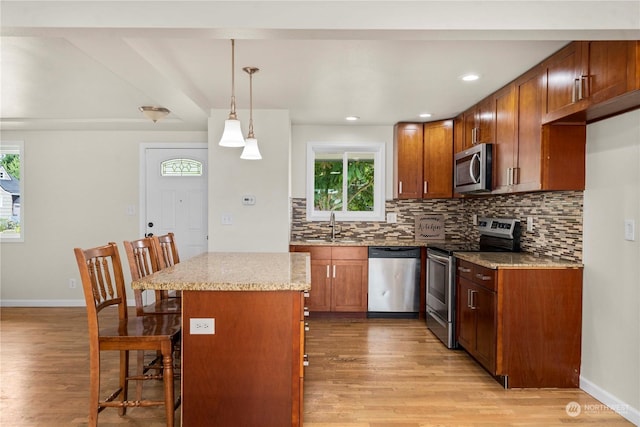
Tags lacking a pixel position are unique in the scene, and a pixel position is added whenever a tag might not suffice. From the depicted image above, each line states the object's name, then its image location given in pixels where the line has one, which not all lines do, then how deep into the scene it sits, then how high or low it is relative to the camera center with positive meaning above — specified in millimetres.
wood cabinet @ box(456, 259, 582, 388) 2779 -780
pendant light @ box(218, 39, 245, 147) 2479 +445
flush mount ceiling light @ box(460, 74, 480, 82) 3043 +985
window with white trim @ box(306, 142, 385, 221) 5082 +288
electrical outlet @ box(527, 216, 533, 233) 3406 -116
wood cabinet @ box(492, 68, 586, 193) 2764 +451
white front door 4961 +132
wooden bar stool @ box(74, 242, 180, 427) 2010 -641
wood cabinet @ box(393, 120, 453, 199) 4613 +555
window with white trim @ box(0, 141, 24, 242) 5082 +179
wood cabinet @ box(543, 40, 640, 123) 2012 +715
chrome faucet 4953 -202
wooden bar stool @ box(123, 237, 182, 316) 2432 -388
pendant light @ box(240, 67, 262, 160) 2783 +393
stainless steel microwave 3561 +365
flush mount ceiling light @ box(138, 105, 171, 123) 3951 +915
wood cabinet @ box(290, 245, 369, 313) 4555 -777
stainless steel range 3590 -540
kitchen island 2010 -725
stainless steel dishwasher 4543 -762
